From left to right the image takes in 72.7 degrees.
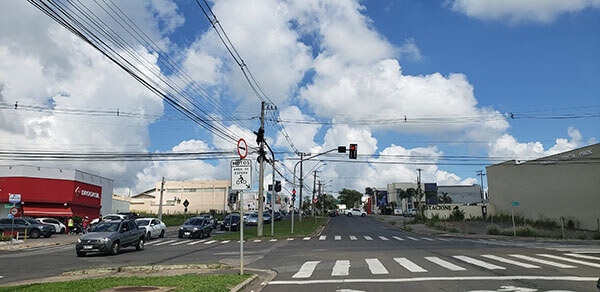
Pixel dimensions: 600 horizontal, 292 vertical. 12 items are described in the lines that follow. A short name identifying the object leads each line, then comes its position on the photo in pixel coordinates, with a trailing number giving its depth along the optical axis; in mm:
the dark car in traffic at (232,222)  37831
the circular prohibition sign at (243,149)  10834
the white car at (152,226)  28422
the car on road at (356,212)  92875
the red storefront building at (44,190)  38031
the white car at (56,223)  34081
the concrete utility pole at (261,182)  28156
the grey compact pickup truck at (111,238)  17516
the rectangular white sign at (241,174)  10281
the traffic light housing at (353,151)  25469
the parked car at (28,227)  30356
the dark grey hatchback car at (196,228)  29136
